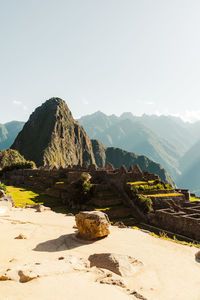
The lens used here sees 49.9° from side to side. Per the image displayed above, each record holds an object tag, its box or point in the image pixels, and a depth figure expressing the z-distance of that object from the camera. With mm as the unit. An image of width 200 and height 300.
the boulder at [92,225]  15336
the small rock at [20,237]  14389
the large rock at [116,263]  10375
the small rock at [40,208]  26594
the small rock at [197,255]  13927
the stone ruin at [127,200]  29345
